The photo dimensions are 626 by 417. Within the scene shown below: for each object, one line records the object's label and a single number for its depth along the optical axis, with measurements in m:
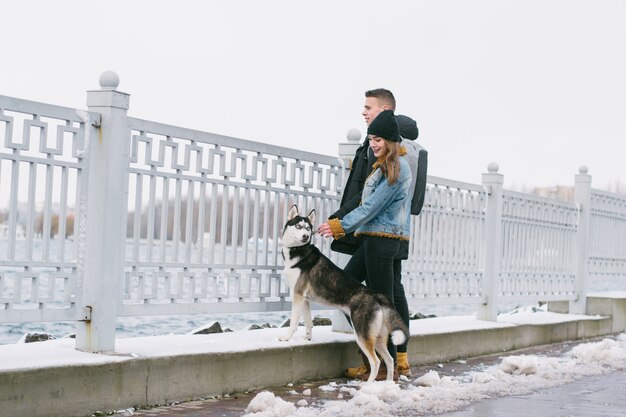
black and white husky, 8.05
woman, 8.11
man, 8.50
